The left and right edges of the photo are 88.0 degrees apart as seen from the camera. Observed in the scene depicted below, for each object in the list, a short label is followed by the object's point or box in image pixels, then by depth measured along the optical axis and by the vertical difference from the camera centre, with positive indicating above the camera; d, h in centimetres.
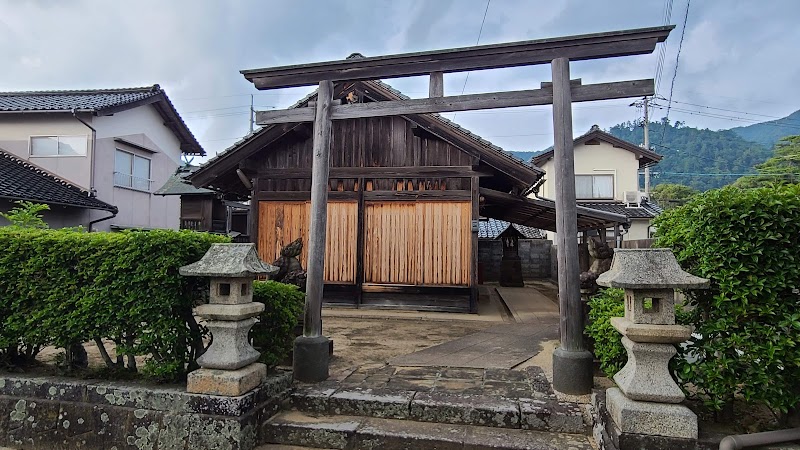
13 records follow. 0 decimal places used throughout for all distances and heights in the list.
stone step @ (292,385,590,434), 356 -143
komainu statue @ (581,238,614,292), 531 -6
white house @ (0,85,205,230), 1420 +370
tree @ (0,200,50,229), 568 +42
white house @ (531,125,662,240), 2006 +399
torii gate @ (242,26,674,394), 408 +165
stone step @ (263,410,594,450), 336 -157
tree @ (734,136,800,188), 2191 +489
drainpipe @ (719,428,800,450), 275 -126
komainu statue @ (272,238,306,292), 557 -25
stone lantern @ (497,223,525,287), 1616 -44
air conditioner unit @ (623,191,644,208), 2002 +253
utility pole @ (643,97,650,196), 2344 +649
